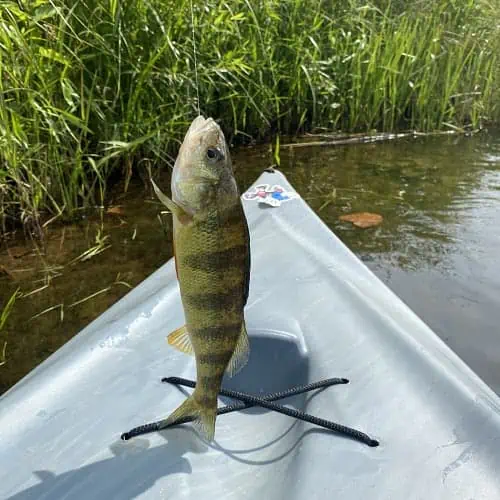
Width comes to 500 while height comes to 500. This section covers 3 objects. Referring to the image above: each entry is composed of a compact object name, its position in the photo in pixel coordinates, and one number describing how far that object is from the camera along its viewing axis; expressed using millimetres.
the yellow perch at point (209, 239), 303
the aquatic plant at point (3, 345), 734
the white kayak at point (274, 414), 393
